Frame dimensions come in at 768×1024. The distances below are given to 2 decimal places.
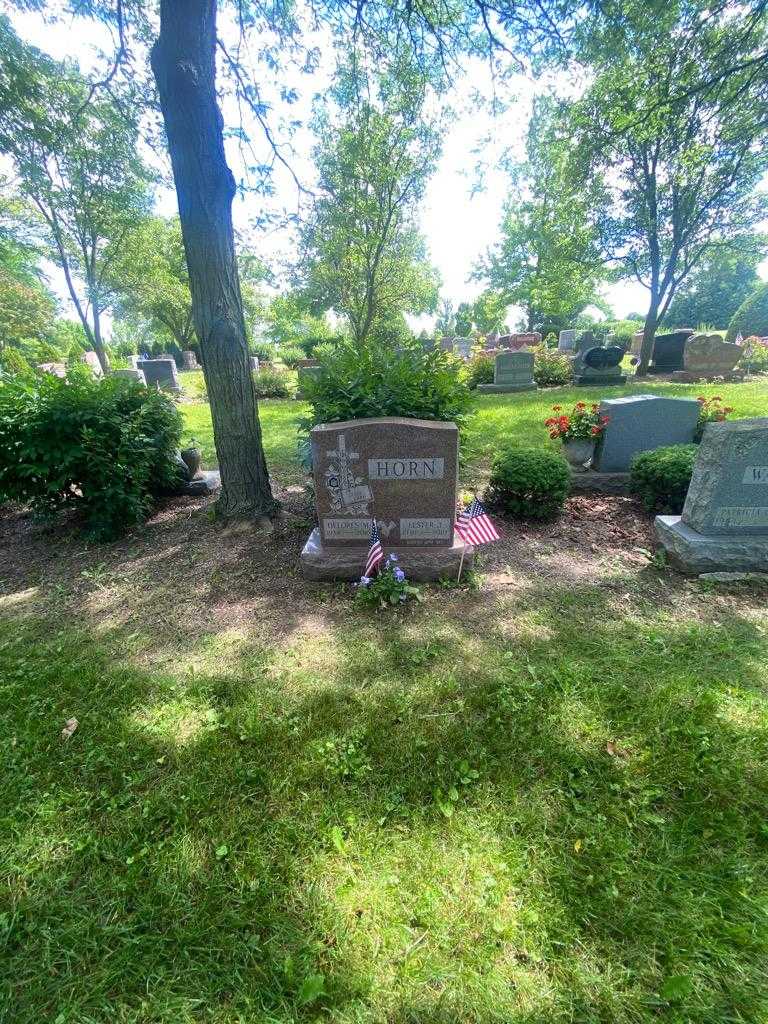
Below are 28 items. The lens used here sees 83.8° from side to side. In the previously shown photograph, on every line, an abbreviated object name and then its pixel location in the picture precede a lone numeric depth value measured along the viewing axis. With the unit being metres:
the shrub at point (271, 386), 14.09
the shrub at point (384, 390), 3.67
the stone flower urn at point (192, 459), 5.36
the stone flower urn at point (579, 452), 5.42
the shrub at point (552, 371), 14.35
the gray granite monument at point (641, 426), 5.15
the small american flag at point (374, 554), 3.10
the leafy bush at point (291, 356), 23.98
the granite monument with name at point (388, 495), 3.25
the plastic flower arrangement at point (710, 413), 5.45
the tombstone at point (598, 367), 13.73
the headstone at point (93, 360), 22.85
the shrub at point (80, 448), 3.90
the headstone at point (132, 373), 14.17
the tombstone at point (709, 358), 14.25
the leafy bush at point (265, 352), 27.68
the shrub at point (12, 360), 12.79
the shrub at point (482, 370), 14.10
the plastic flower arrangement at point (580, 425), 5.28
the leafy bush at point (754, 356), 14.85
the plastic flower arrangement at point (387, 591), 3.13
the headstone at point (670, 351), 15.52
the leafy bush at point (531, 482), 4.30
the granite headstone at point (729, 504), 3.25
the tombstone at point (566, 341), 23.17
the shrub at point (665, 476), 4.27
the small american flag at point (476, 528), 3.24
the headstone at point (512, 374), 13.36
